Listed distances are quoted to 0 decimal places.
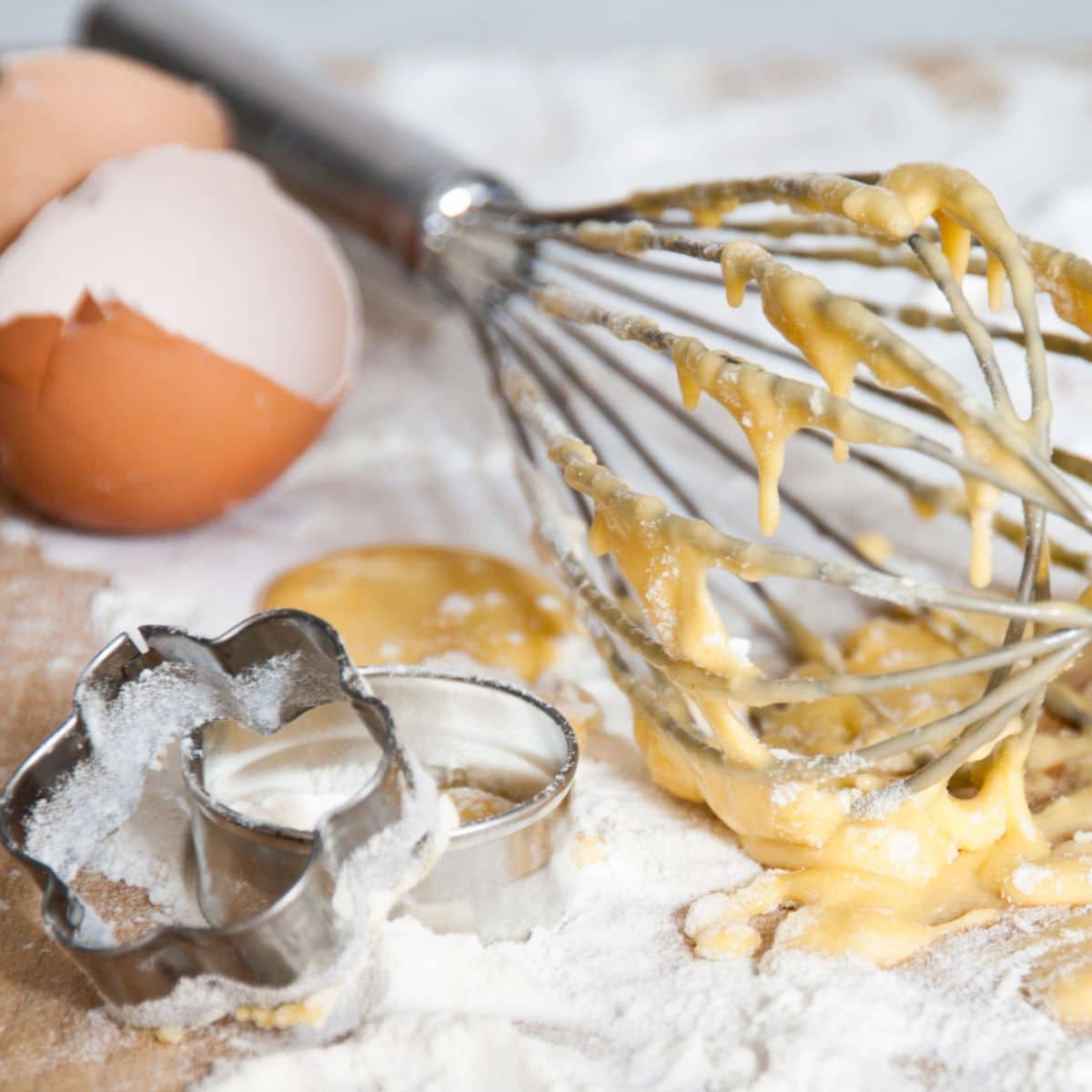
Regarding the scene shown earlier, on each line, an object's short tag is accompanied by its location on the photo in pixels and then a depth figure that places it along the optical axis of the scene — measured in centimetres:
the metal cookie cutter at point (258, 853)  31
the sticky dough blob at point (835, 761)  32
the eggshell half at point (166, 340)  36
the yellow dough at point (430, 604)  37
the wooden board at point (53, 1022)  31
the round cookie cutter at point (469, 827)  32
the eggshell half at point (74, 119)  37
